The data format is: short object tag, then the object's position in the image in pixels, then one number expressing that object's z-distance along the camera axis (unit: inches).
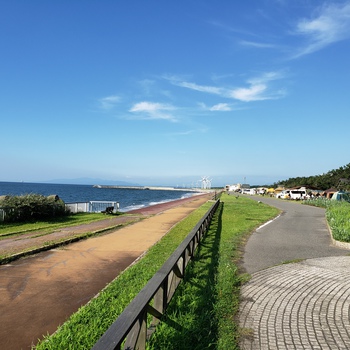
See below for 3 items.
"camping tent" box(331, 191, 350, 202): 1480.6
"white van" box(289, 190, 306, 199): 2272.4
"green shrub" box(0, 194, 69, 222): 699.4
